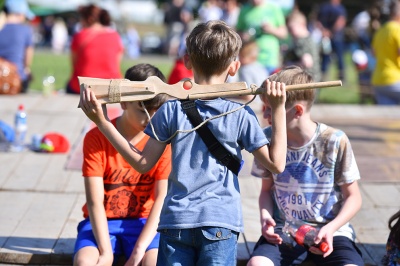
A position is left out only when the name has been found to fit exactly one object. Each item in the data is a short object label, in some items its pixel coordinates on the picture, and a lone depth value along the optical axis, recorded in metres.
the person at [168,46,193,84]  17.00
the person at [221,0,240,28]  37.34
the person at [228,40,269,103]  17.00
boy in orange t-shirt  7.59
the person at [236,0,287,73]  19.59
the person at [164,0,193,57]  48.89
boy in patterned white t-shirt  7.74
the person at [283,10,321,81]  20.11
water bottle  13.45
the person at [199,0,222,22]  41.93
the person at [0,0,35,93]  20.05
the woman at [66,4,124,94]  18.41
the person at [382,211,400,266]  7.96
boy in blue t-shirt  6.19
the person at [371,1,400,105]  18.17
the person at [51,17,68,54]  63.61
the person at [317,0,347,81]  35.34
